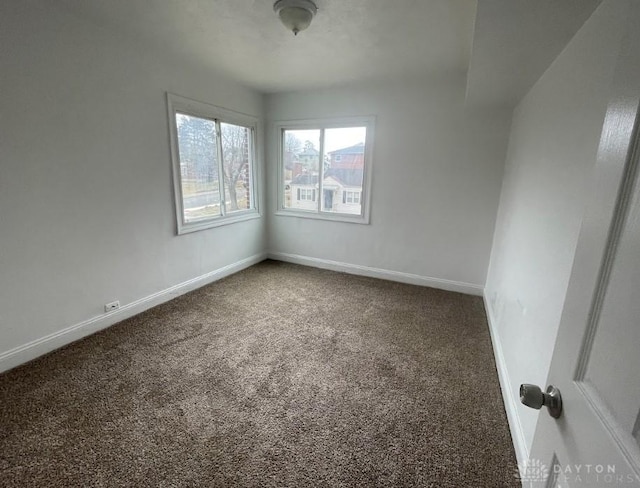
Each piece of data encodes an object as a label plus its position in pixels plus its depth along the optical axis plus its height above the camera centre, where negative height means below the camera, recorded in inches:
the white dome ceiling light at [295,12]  73.8 +39.6
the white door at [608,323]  18.7 -9.7
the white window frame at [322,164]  148.4 +5.9
